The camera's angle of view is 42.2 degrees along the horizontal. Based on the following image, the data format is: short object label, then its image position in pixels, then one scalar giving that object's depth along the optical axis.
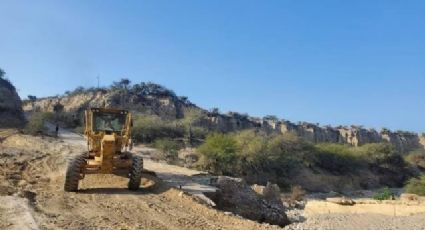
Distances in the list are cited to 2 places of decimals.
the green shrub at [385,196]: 35.49
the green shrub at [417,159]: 72.44
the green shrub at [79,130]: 59.27
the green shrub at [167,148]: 41.14
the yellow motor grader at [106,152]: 16.78
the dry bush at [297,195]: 36.03
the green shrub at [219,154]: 41.38
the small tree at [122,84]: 96.38
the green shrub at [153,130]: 56.22
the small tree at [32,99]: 96.14
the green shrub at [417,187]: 40.86
